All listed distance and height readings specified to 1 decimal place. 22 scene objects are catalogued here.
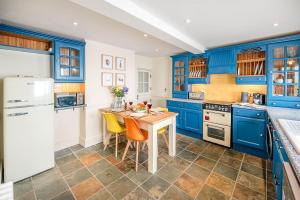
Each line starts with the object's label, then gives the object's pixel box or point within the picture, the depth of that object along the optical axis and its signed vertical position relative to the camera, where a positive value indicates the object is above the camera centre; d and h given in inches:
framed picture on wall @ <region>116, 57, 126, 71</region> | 145.6 +34.7
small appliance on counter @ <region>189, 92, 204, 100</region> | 159.0 +3.3
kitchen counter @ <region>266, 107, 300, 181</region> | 36.5 -12.1
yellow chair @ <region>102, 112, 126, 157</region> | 107.6 -20.2
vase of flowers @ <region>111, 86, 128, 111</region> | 131.7 +1.0
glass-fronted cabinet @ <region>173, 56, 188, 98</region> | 164.0 +25.3
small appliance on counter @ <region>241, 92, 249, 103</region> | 129.6 +1.4
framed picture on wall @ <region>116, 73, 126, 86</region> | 146.6 +18.1
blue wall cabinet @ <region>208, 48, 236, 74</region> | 130.4 +35.3
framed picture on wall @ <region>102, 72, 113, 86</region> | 134.6 +17.5
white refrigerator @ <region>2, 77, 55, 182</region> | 76.4 -17.5
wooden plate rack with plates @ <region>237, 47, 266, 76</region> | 119.5 +32.0
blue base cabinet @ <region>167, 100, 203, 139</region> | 141.9 -20.1
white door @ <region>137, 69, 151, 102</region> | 197.8 +16.5
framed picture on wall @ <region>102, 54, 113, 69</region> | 134.0 +33.6
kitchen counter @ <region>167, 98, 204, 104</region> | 145.6 -2.4
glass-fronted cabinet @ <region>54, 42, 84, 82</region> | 108.7 +27.0
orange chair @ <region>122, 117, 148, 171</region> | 92.2 -22.1
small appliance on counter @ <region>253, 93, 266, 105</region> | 121.0 -0.3
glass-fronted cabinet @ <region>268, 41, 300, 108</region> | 103.2 +18.5
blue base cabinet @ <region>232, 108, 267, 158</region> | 106.3 -25.2
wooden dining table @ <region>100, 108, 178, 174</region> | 89.4 -18.7
